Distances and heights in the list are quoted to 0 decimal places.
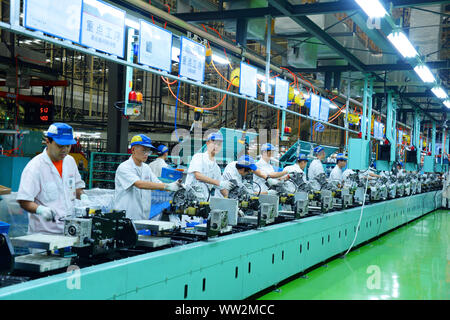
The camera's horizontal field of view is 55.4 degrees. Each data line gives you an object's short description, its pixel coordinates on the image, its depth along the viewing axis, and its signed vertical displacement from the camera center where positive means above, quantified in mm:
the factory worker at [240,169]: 5105 -162
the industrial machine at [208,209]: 3762 -499
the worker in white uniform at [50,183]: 3080 -260
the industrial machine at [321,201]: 6438 -641
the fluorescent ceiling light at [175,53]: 5910 +1408
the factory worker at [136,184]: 3971 -297
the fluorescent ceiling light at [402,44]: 6184 +1789
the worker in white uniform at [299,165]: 7469 -125
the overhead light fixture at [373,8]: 5051 +1827
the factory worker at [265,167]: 6770 -167
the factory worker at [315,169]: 8500 -198
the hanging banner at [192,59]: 5234 +1188
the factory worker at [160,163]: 6699 -166
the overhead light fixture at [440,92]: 10162 +1756
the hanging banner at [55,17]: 3445 +1103
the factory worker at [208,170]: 4895 -188
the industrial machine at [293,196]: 5609 -522
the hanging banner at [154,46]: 4676 +1191
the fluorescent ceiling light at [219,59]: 6719 +1527
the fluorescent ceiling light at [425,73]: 8106 +1776
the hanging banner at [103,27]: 3979 +1190
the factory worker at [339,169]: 9297 -204
